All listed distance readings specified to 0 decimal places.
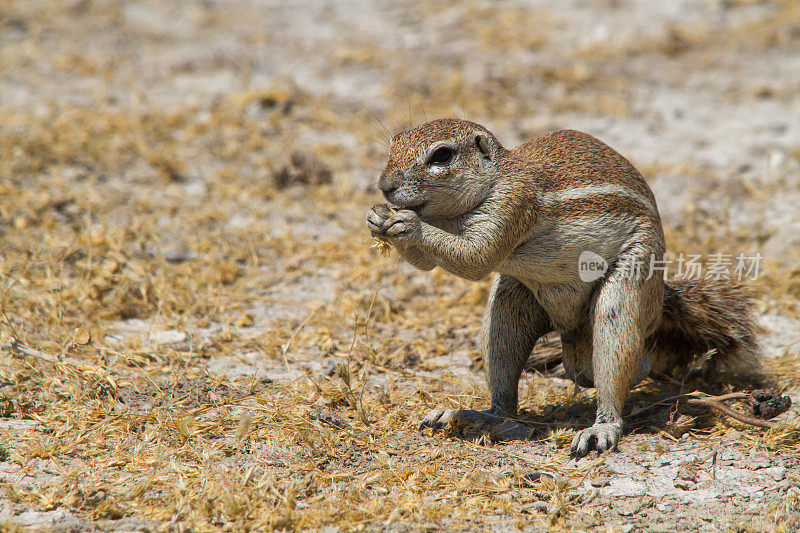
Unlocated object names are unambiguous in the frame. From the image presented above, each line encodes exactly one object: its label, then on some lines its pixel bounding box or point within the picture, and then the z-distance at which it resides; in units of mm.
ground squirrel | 6004
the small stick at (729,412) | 6473
